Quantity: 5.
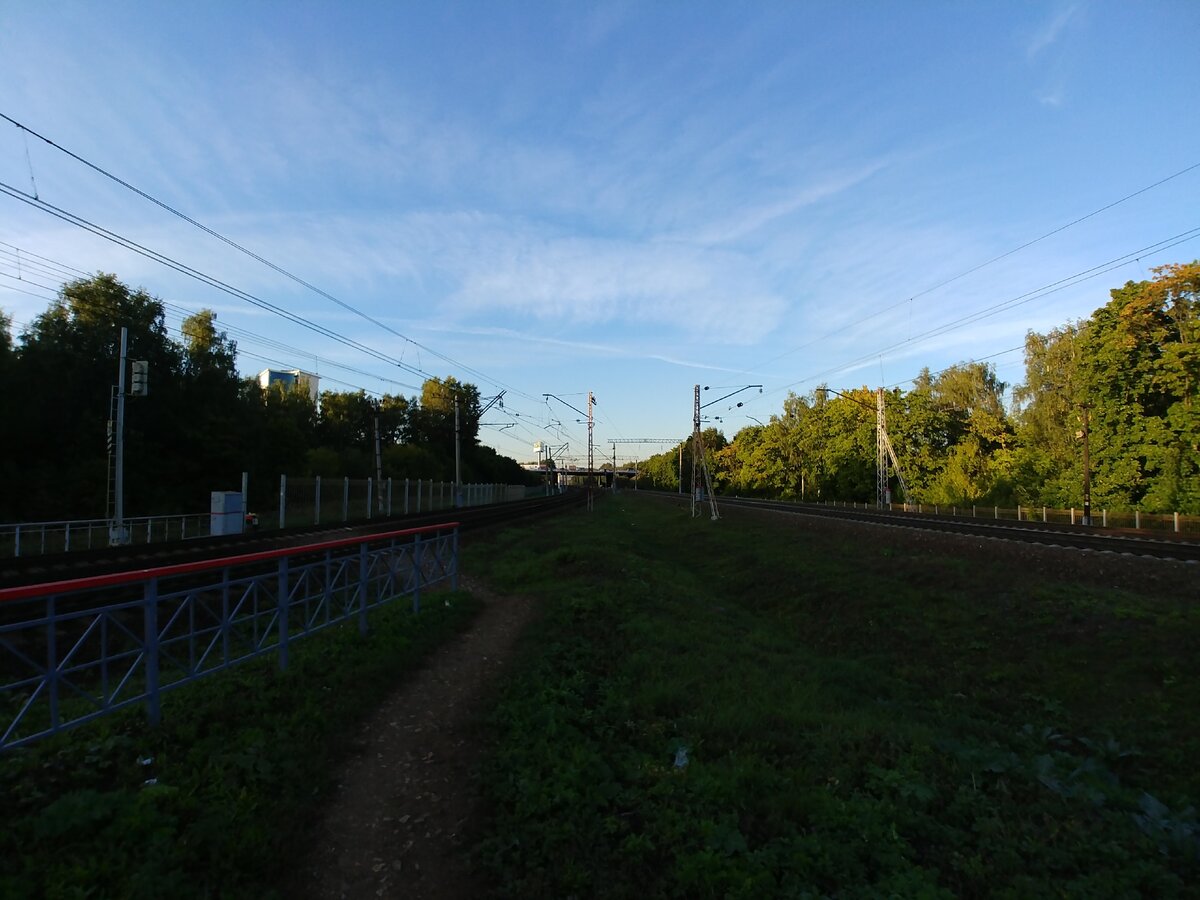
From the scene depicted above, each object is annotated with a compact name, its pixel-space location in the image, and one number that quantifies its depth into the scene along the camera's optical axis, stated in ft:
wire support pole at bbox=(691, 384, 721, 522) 122.93
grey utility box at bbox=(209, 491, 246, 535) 86.43
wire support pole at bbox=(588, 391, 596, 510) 176.97
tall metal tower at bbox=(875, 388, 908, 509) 163.43
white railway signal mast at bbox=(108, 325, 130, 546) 72.43
